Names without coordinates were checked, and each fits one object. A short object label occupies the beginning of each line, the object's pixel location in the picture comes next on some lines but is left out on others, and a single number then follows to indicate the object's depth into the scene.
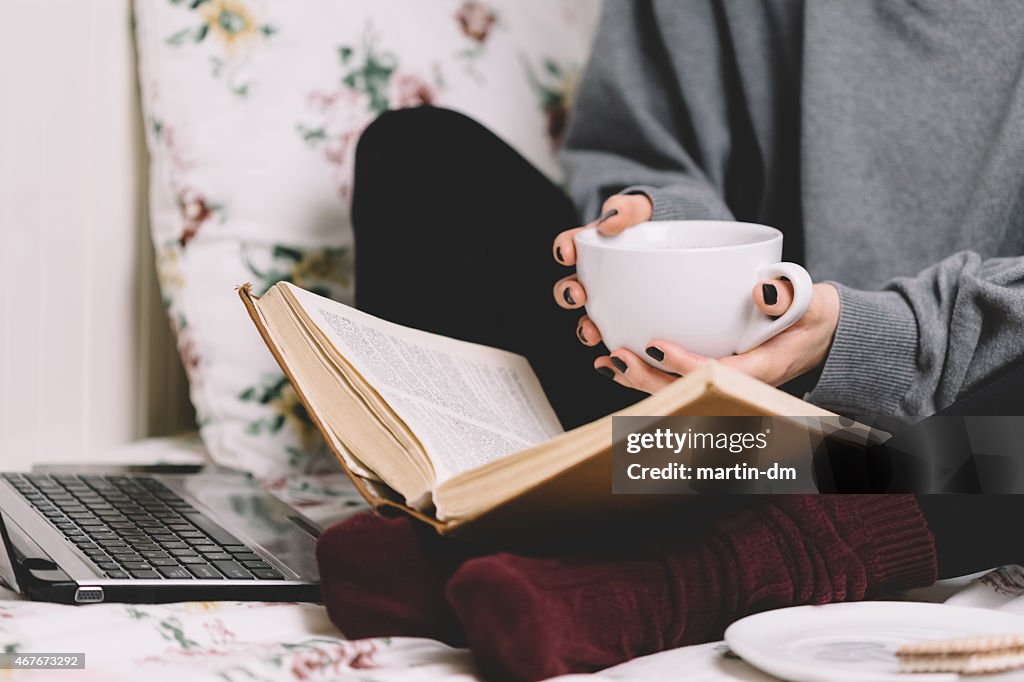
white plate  1.31
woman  1.38
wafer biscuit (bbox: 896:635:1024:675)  1.30
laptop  1.42
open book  1.32
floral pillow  1.79
